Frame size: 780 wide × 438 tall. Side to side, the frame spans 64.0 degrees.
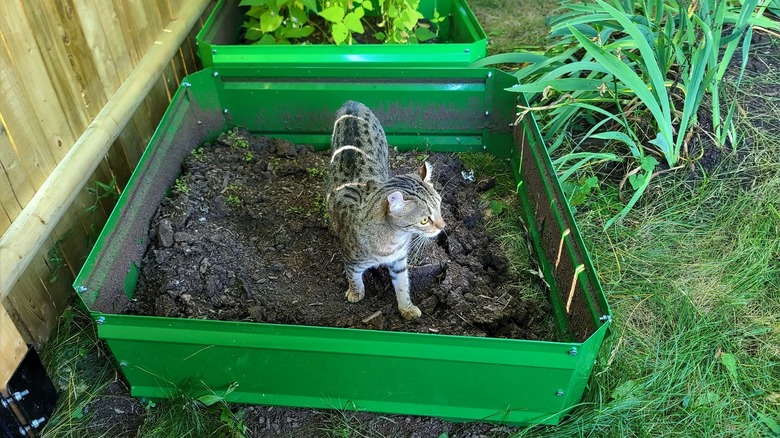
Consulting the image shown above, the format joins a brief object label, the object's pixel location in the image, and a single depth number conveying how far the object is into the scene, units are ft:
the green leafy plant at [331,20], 10.84
